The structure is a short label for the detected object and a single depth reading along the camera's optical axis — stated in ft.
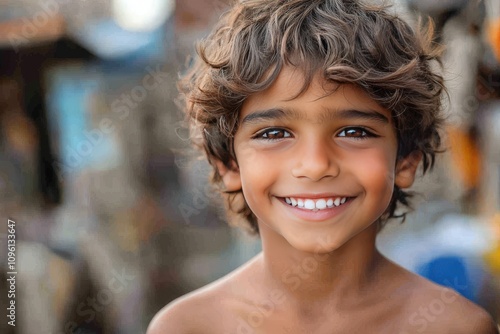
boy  4.58
